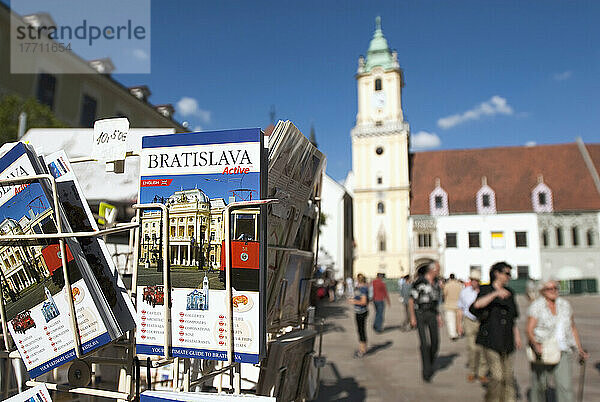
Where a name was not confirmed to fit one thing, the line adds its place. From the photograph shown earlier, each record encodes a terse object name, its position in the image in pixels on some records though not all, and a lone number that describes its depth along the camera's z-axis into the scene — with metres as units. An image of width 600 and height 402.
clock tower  39.81
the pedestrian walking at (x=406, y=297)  13.33
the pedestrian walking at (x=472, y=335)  6.49
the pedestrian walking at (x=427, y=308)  7.02
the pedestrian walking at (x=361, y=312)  8.86
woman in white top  4.71
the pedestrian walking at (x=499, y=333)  5.11
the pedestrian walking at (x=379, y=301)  12.55
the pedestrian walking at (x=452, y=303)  9.84
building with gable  36.72
